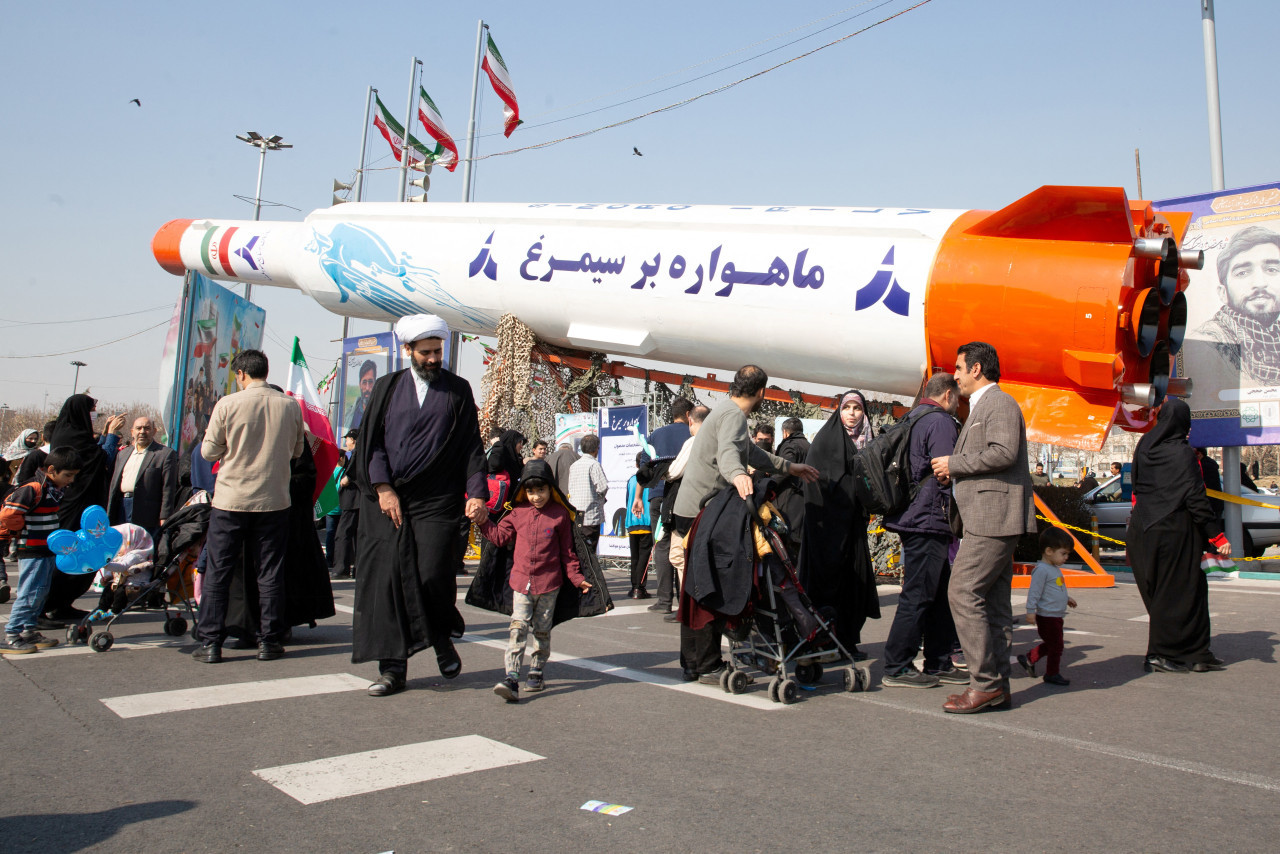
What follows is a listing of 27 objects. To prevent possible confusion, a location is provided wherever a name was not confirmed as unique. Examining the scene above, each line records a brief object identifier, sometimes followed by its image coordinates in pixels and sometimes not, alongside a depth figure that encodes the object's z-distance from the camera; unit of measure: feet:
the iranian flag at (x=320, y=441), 20.47
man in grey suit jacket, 14.05
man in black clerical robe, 15.08
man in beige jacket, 17.69
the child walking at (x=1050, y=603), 16.37
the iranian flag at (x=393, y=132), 67.92
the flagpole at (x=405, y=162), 66.90
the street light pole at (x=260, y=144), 90.89
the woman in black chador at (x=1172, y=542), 17.02
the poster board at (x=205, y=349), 30.42
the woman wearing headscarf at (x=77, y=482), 20.35
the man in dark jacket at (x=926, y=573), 15.85
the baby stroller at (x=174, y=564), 19.10
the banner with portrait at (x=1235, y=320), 30.58
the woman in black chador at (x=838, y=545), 17.46
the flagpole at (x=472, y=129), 56.34
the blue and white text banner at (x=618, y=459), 35.42
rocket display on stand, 24.82
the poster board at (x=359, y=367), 47.37
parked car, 40.81
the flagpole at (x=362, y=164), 85.35
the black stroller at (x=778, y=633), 15.02
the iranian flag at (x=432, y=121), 60.59
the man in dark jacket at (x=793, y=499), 18.84
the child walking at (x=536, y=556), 15.38
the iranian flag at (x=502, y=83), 56.44
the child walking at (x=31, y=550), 17.78
